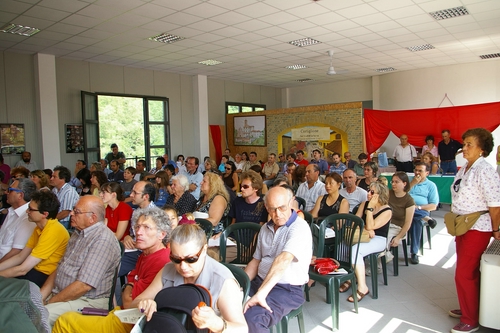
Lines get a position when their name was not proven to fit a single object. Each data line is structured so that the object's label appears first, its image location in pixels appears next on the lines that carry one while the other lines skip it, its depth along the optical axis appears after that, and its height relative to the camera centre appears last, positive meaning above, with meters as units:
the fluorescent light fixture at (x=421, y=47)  8.70 +2.23
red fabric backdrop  7.95 +0.47
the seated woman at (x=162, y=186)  5.32 -0.56
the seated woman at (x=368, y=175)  5.61 -0.48
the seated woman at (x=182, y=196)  4.27 -0.55
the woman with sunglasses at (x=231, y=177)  7.16 -0.58
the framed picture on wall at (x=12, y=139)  8.02 +0.30
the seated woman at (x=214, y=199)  3.88 -0.54
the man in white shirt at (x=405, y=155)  9.26 -0.32
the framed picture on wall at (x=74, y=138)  8.92 +0.31
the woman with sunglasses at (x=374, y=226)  3.52 -0.81
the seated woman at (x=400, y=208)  4.12 -0.75
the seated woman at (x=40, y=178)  4.93 -0.35
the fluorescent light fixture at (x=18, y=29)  6.43 +2.17
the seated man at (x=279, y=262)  2.17 -0.73
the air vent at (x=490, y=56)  9.61 +2.21
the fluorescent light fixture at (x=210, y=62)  9.68 +2.24
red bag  3.00 -0.99
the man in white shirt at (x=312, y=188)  4.87 -0.57
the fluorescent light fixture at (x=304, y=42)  7.88 +2.21
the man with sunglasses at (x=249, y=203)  3.75 -0.59
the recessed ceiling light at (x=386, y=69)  11.30 +2.25
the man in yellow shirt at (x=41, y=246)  2.71 -0.70
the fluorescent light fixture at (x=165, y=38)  7.29 +2.20
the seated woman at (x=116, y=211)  3.60 -0.60
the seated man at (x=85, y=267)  2.36 -0.76
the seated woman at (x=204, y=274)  1.67 -0.60
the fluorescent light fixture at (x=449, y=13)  6.21 +2.18
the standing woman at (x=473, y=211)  2.68 -0.52
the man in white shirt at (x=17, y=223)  3.04 -0.60
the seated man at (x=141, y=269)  2.03 -0.73
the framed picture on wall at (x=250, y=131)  12.30 +0.52
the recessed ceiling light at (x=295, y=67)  10.65 +2.25
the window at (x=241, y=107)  13.10 +1.44
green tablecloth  7.14 -0.88
